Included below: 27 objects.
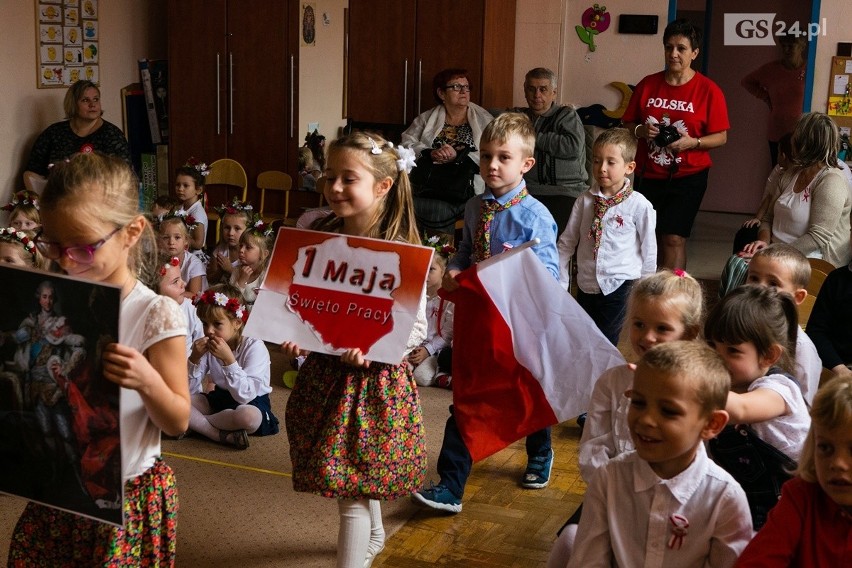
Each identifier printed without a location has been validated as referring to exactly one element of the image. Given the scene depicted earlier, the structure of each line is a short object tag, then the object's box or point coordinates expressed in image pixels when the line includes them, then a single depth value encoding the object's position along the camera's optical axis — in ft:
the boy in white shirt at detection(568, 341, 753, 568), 6.25
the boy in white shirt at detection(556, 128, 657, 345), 13.55
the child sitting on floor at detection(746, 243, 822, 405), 9.90
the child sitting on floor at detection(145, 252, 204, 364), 14.53
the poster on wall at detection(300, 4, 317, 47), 25.23
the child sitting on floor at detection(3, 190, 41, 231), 17.62
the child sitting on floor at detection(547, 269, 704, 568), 7.82
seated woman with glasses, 21.45
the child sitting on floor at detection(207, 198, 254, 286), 19.18
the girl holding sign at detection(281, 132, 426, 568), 8.77
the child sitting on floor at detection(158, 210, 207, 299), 17.81
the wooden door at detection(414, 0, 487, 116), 23.00
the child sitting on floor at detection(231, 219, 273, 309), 17.98
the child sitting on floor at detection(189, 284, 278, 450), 13.30
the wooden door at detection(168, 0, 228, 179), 26.37
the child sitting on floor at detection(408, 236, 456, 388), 15.99
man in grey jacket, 20.04
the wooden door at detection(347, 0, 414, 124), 23.91
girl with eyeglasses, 6.19
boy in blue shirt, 11.02
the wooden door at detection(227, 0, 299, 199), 25.75
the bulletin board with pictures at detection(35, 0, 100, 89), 24.41
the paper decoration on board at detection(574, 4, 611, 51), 22.93
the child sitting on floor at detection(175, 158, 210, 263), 20.67
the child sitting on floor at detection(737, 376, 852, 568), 5.71
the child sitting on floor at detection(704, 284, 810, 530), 7.23
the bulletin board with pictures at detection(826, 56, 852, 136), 21.67
